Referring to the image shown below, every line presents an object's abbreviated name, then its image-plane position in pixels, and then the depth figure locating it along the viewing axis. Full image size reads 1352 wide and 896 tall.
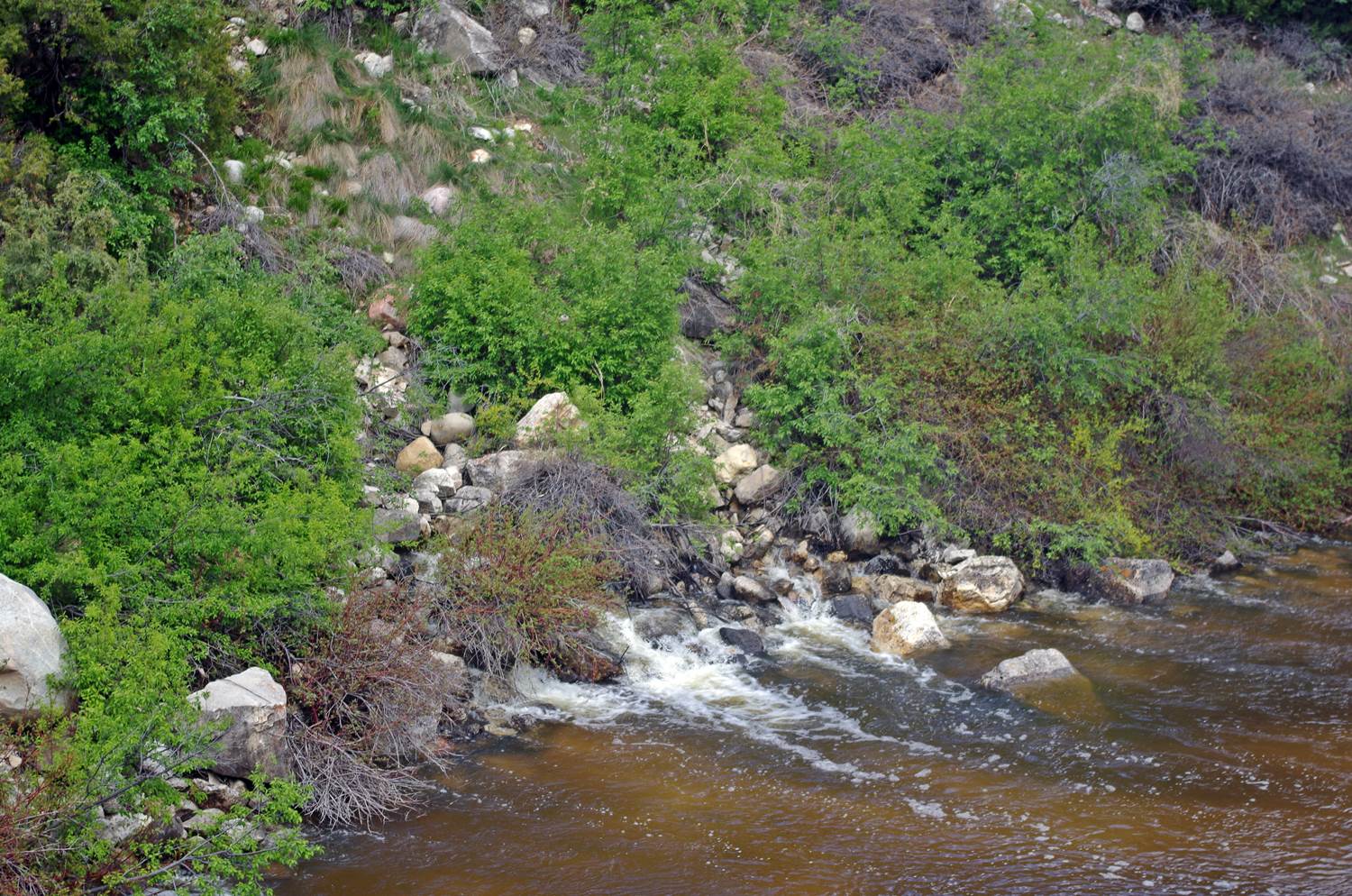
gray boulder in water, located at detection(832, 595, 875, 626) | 9.65
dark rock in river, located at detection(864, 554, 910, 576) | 10.44
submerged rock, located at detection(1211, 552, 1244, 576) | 11.12
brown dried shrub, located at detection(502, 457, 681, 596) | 9.02
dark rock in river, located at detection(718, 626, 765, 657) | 8.92
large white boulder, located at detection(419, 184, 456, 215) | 12.49
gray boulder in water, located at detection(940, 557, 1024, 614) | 9.95
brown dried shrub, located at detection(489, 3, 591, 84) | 14.86
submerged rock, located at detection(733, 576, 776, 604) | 9.73
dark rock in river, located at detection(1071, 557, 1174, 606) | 10.20
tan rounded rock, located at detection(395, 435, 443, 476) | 9.48
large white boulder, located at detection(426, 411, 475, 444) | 9.99
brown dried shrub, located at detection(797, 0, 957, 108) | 15.80
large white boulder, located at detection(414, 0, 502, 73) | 14.23
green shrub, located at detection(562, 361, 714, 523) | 9.57
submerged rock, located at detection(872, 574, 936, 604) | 10.01
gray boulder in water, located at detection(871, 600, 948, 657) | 8.98
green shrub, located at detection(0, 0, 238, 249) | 9.44
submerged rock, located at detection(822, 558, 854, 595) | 10.18
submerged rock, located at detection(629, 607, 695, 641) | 8.87
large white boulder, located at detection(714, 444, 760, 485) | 10.87
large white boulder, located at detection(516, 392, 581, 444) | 9.63
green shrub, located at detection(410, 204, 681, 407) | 10.39
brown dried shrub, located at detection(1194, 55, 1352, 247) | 15.05
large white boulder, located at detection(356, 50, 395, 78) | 13.64
